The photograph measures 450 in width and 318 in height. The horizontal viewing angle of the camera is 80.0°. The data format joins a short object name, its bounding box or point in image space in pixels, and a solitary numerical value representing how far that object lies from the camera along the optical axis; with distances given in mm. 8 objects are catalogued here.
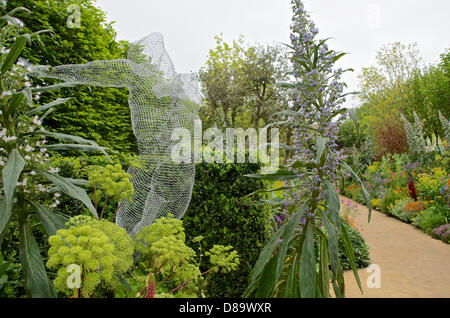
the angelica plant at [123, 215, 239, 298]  1417
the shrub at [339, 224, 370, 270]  4109
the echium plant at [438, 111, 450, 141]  6918
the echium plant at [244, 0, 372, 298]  1450
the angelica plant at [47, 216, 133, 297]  1038
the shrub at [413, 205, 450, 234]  5520
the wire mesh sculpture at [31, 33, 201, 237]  1850
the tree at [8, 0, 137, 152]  3996
